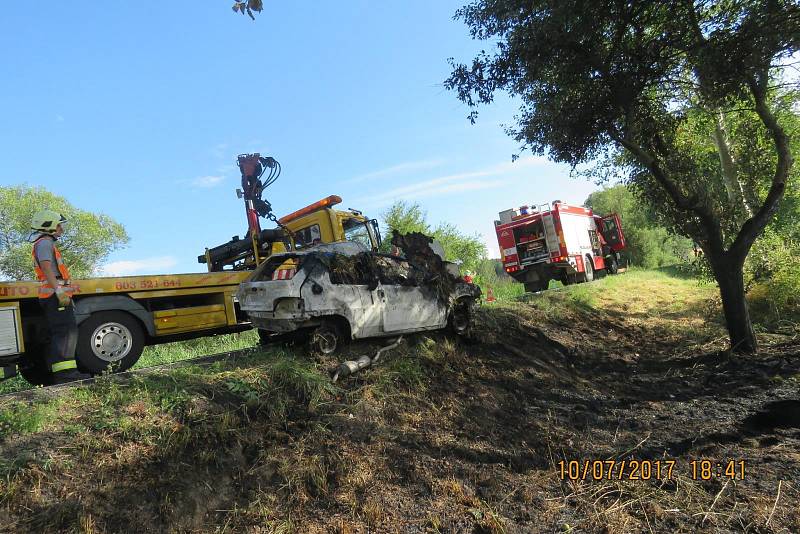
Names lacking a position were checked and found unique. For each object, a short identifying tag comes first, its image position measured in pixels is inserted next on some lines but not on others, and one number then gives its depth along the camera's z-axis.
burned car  5.88
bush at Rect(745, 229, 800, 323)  10.45
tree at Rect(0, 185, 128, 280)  29.77
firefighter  5.29
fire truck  17.00
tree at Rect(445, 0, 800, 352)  6.93
